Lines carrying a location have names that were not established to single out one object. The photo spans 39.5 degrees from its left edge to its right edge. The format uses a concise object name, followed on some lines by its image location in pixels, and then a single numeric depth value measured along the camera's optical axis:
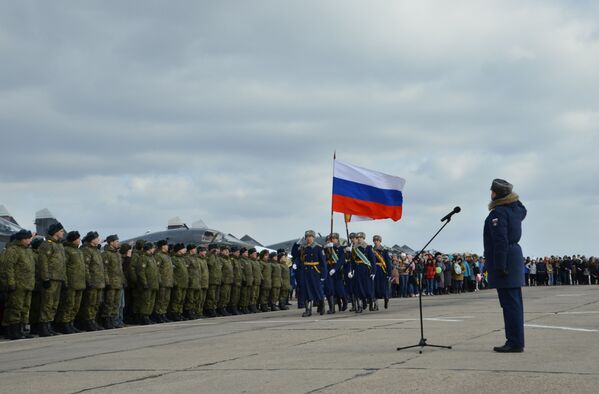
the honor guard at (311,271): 19.64
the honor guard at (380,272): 21.86
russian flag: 25.89
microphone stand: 9.77
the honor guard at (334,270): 20.62
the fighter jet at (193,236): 34.41
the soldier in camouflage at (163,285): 20.34
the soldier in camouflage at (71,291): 16.75
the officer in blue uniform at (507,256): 9.36
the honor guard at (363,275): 20.56
